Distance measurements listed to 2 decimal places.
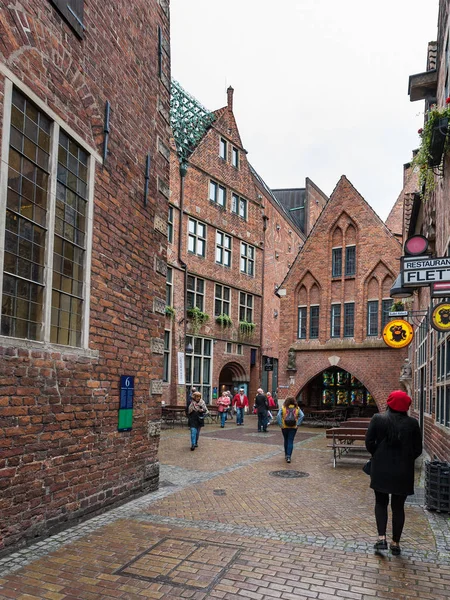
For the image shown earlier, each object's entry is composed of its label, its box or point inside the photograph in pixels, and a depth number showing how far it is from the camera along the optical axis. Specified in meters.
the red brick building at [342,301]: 23.19
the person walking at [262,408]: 19.38
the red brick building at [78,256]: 5.38
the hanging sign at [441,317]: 7.39
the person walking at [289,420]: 11.71
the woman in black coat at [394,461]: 5.40
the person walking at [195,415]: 12.93
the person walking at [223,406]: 21.02
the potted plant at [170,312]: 23.81
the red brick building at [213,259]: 24.91
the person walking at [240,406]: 22.78
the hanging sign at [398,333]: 13.06
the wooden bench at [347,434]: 11.45
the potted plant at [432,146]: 8.15
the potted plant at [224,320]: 27.75
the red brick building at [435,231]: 8.88
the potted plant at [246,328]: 29.55
